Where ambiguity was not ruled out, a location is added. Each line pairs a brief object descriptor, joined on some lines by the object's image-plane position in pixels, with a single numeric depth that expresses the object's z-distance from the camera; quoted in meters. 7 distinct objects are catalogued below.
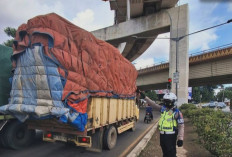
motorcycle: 14.23
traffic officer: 4.00
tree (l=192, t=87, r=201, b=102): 83.62
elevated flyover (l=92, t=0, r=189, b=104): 21.56
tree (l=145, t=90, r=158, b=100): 77.47
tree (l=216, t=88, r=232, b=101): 91.95
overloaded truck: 4.43
